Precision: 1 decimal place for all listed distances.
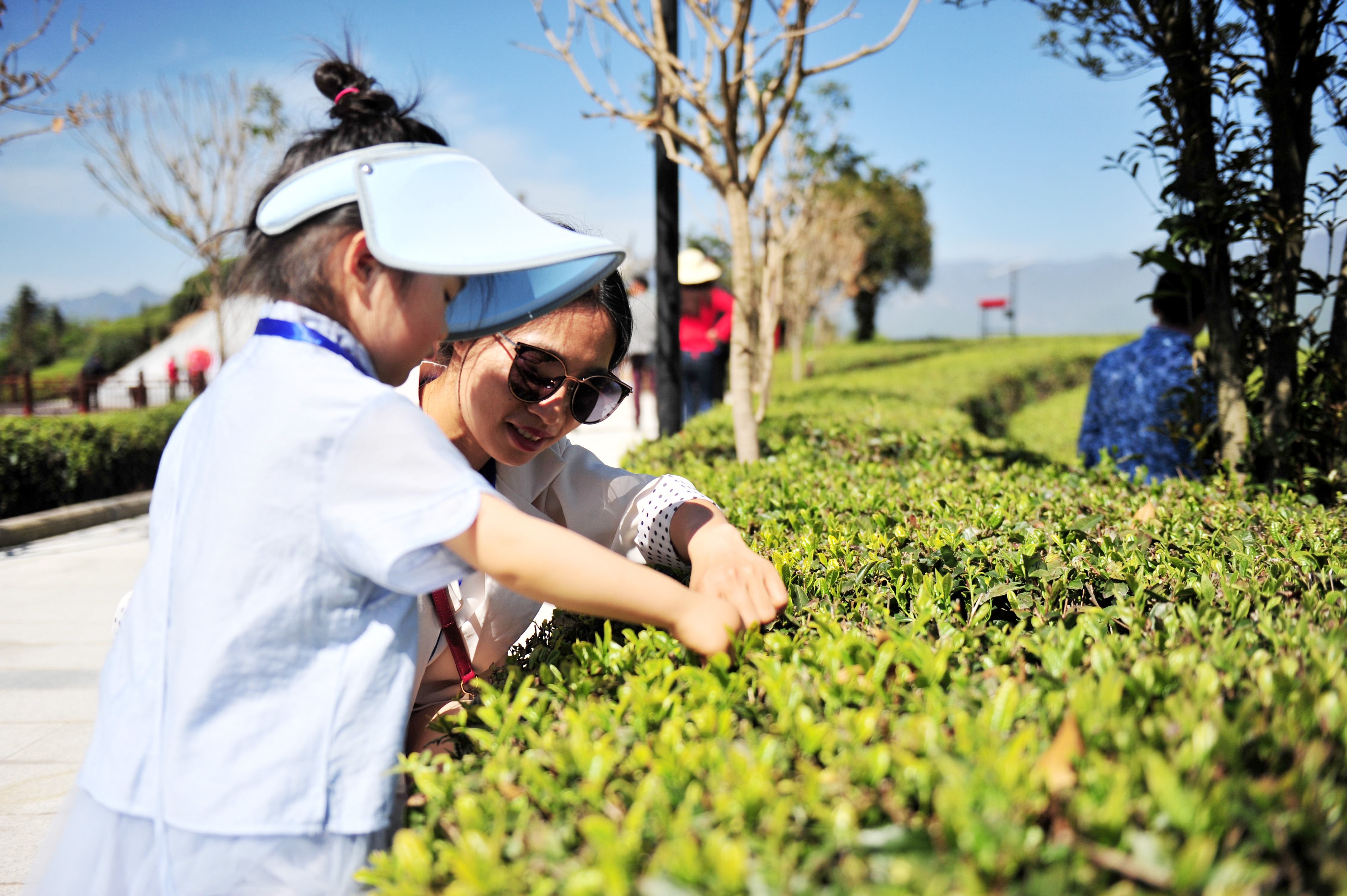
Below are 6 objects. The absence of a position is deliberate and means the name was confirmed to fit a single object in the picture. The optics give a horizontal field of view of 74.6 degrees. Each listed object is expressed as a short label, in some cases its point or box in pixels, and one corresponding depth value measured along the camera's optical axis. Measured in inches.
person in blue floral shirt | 173.2
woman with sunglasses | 81.0
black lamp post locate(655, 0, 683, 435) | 247.6
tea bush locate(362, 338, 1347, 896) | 34.0
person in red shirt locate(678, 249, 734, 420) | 408.8
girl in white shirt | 51.3
